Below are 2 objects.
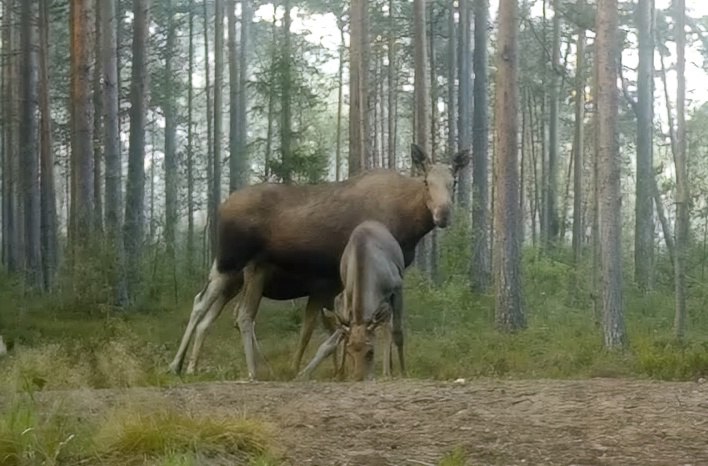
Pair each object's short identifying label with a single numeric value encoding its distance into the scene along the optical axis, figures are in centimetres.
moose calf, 1029
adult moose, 1240
